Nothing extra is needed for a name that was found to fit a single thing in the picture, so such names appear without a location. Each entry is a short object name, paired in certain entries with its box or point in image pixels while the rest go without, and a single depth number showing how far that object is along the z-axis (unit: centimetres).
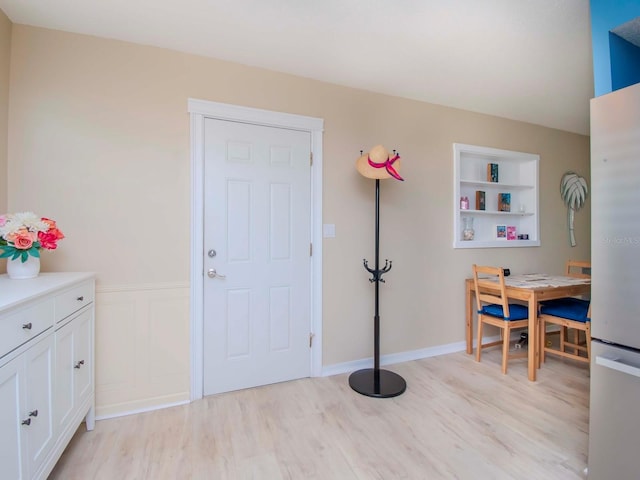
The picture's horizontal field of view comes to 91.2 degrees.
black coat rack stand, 236
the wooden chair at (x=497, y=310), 271
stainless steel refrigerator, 127
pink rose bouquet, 150
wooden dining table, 260
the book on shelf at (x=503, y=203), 357
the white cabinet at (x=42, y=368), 112
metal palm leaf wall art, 385
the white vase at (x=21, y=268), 157
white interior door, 231
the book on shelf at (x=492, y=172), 348
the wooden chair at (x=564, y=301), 283
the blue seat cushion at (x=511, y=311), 275
